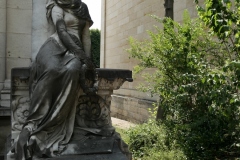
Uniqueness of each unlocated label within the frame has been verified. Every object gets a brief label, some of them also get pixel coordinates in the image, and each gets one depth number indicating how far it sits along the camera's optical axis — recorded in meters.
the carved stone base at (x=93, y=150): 3.26
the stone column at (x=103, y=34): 15.54
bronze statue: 3.18
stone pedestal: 3.34
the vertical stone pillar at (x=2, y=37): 4.92
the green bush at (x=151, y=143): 5.21
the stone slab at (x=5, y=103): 4.77
